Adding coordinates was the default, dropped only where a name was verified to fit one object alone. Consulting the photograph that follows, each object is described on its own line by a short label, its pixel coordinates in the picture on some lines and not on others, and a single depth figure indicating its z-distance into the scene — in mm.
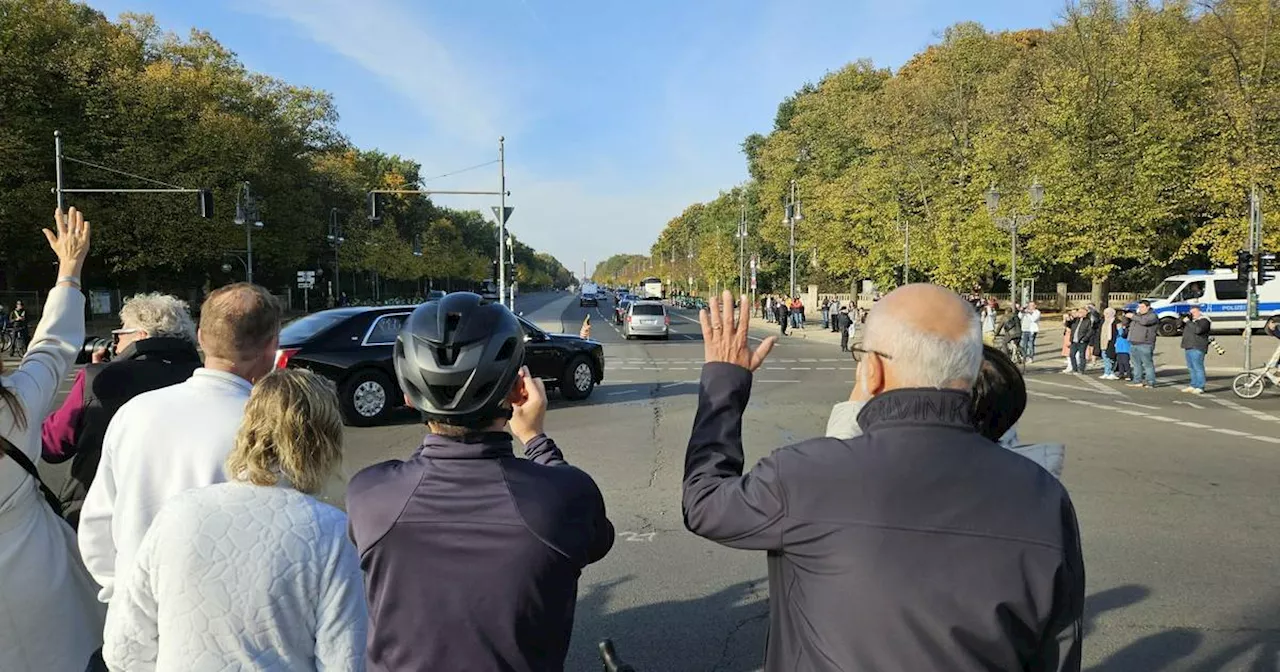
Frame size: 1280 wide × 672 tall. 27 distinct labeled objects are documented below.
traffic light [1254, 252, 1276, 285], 18688
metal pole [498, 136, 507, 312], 27200
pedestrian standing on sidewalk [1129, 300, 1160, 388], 16188
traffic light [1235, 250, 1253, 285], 18625
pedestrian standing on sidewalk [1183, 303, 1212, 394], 15016
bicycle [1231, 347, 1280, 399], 14414
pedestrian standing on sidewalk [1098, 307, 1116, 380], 18375
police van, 29312
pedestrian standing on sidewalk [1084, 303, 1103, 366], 18994
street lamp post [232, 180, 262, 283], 28594
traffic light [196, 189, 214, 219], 26188
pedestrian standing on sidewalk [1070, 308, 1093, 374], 19062
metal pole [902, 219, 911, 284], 37609
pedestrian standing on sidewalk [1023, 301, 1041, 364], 21578
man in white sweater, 2291
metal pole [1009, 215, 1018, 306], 23134
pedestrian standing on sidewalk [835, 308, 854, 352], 27125
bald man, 1537
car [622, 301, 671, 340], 31922
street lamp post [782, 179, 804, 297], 42819
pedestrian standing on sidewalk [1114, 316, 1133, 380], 17469
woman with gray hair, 3000
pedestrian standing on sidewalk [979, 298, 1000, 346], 25116
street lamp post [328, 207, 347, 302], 50531
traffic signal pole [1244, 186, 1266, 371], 18672
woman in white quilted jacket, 1744
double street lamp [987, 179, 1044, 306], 23203
